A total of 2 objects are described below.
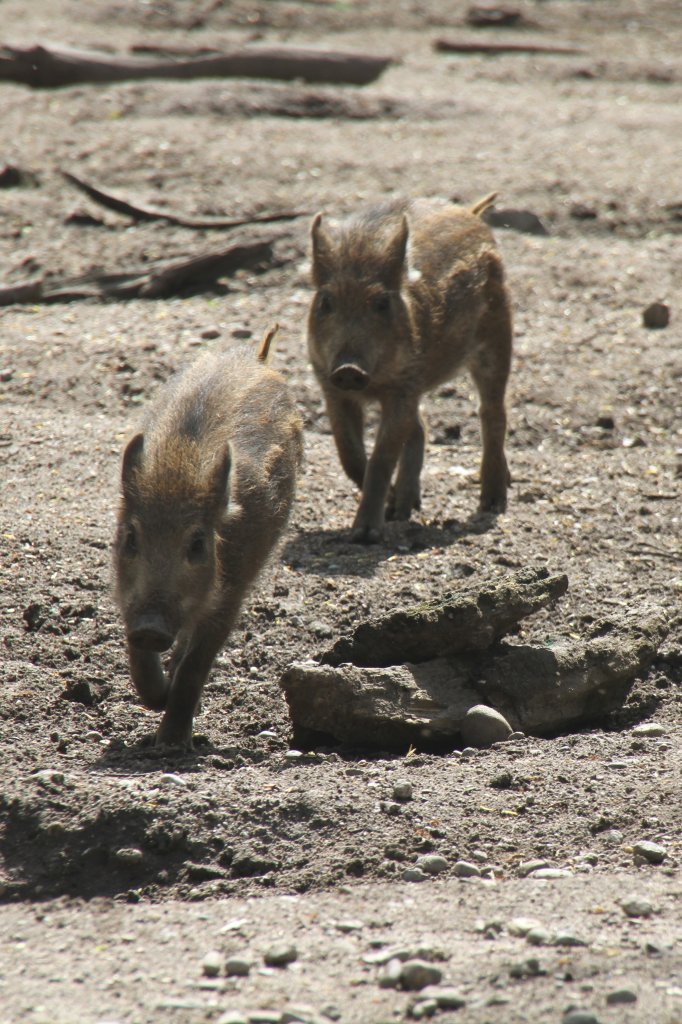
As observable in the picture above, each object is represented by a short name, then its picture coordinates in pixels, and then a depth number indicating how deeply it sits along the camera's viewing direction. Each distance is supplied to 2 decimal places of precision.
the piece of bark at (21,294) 19.56
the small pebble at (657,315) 19.05
